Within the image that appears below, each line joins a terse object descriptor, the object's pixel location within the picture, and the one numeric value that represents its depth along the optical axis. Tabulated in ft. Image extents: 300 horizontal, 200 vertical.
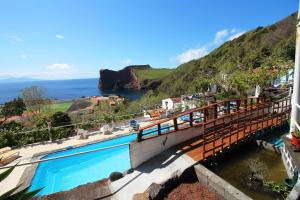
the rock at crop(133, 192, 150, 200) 15.30
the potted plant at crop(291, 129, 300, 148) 14.21
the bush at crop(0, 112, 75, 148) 32.65
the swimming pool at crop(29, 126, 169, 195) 24.17
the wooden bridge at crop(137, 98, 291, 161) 21.50
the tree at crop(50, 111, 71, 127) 43.88
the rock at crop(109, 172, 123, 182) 18.81
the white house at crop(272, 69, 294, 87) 51.59
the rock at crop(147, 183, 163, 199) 15.78
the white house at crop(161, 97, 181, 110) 53.70
